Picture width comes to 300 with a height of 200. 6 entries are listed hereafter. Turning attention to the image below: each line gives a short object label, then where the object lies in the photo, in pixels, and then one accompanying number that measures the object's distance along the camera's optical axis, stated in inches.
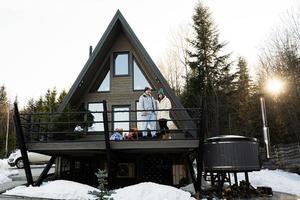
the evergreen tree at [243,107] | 1166.3
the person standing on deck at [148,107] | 450.9
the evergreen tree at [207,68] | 1171.3
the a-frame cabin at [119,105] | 517.0
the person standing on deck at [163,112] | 451.5
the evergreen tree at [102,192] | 168.7
